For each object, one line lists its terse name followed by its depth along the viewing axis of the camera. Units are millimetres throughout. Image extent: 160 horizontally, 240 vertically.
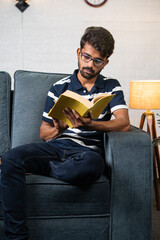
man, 1274
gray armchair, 1379
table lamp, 2227
